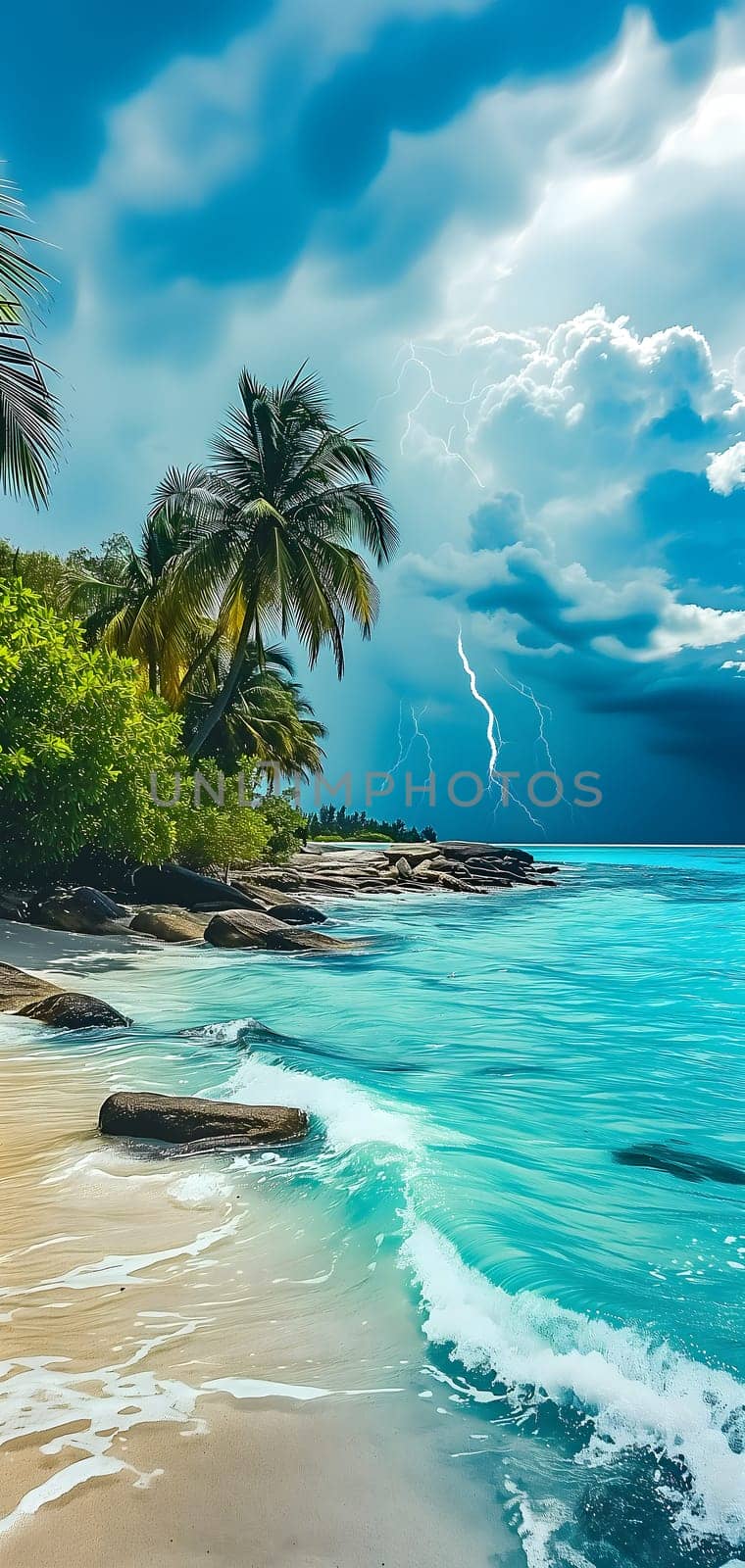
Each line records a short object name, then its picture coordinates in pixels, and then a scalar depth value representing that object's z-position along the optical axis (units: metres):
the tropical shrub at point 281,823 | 28.52
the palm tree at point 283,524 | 20.78
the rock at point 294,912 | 18.34
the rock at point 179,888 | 18.55
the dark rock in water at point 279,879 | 27.13
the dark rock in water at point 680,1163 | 4.81
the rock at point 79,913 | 13.50
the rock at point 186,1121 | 4.58
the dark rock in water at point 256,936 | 14.33
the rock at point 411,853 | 36.31
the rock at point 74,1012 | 7.44
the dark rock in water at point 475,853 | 42.44
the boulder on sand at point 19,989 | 8.09
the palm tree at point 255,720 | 26.70
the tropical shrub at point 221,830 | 20.97
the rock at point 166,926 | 14.45
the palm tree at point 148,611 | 23.48
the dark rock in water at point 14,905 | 13.52
